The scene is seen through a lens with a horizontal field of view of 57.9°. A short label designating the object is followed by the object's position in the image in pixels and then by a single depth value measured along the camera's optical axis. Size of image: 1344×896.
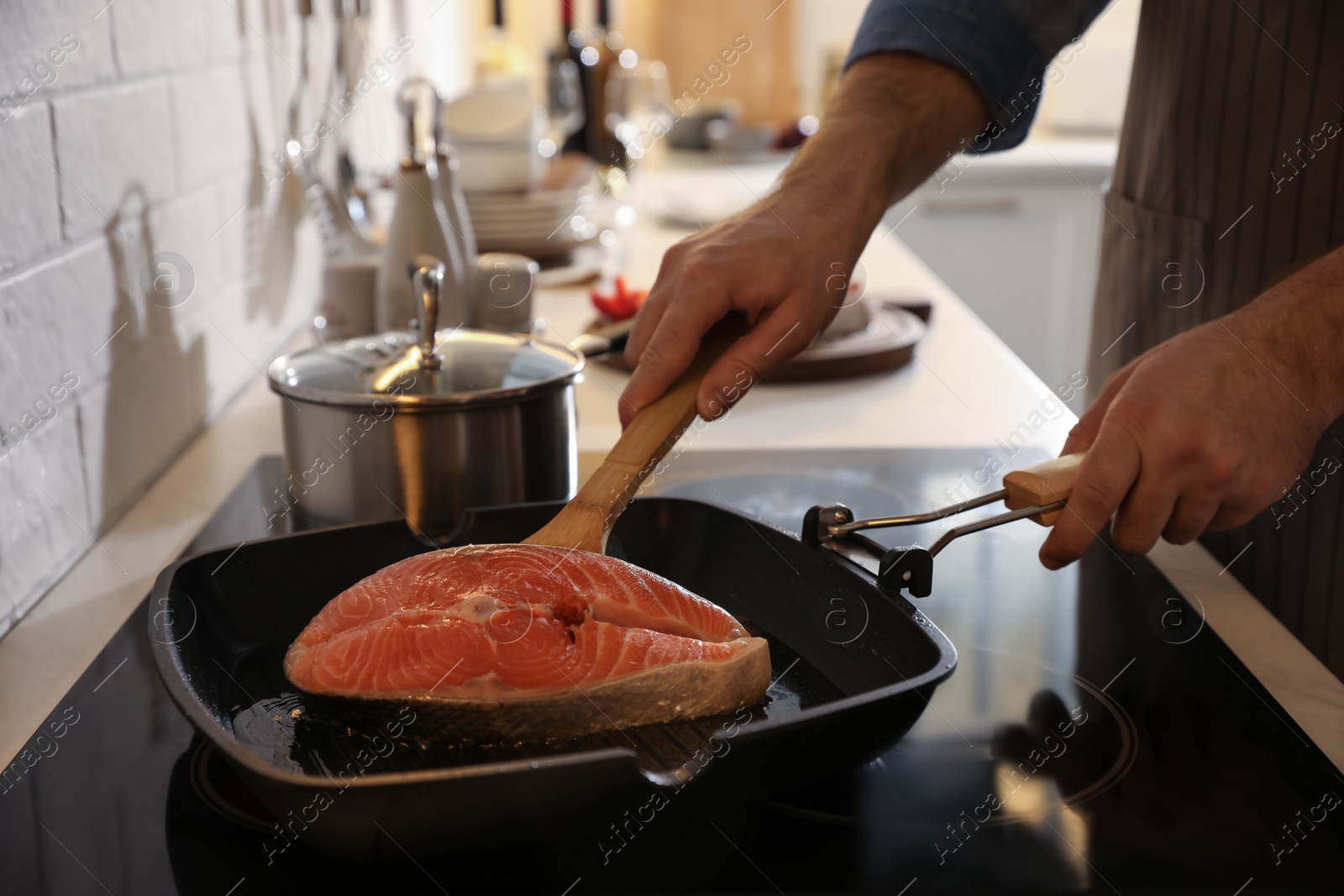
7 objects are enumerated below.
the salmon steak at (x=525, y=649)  0.67
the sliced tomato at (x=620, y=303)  1.57
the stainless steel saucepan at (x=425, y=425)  0.94
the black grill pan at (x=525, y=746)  0.54
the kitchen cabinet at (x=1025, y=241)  3.30
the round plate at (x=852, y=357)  1.49
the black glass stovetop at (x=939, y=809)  0.57
